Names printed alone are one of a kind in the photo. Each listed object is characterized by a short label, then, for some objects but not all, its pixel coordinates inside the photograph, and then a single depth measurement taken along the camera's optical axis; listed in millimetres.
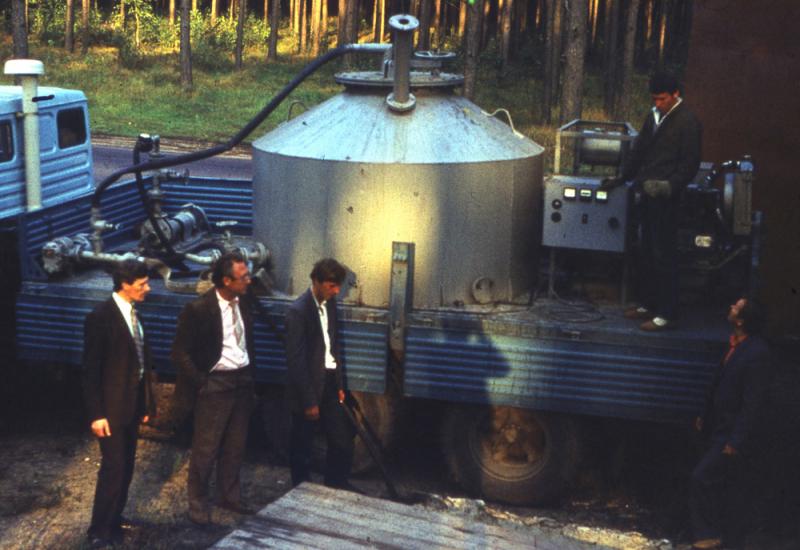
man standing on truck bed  7773
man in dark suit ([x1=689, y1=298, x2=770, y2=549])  6711
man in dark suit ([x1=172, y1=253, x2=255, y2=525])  6871
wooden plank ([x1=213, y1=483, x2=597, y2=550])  5395
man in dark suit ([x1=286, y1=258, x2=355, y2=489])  7145
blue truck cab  9805
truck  7582
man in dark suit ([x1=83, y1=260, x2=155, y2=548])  6535
